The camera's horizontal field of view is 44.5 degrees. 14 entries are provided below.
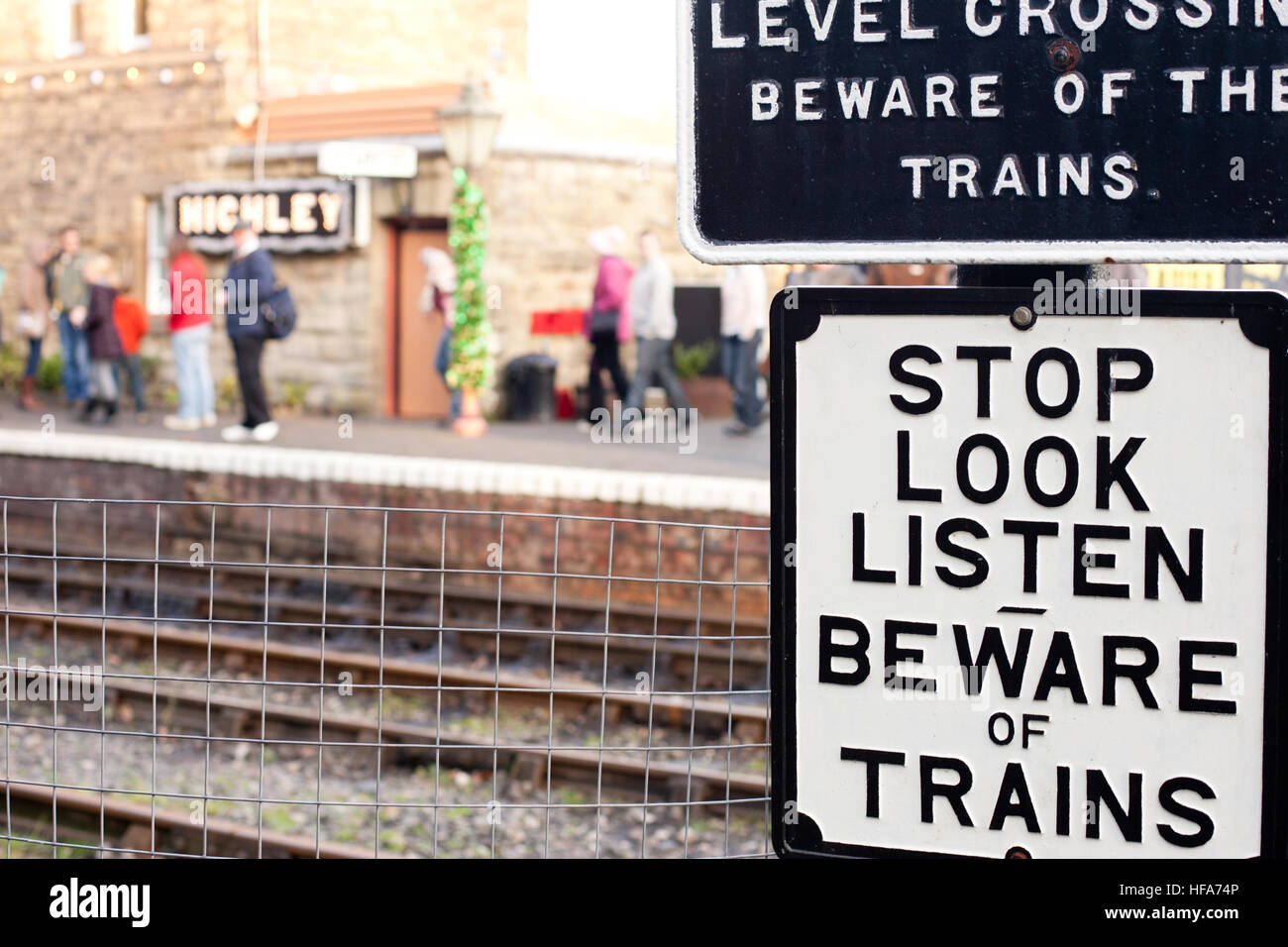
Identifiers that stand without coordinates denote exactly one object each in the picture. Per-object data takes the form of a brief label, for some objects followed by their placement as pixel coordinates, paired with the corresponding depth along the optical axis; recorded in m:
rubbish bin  17.84
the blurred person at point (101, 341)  16.36
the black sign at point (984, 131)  1.65
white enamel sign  1.67
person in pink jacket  16.30
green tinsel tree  16.34
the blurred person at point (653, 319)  14.91
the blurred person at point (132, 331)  16.91
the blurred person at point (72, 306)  17.12
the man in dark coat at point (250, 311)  13.88
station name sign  19.08
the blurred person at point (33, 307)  18.75
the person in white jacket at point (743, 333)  14.62
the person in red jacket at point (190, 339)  14.80
